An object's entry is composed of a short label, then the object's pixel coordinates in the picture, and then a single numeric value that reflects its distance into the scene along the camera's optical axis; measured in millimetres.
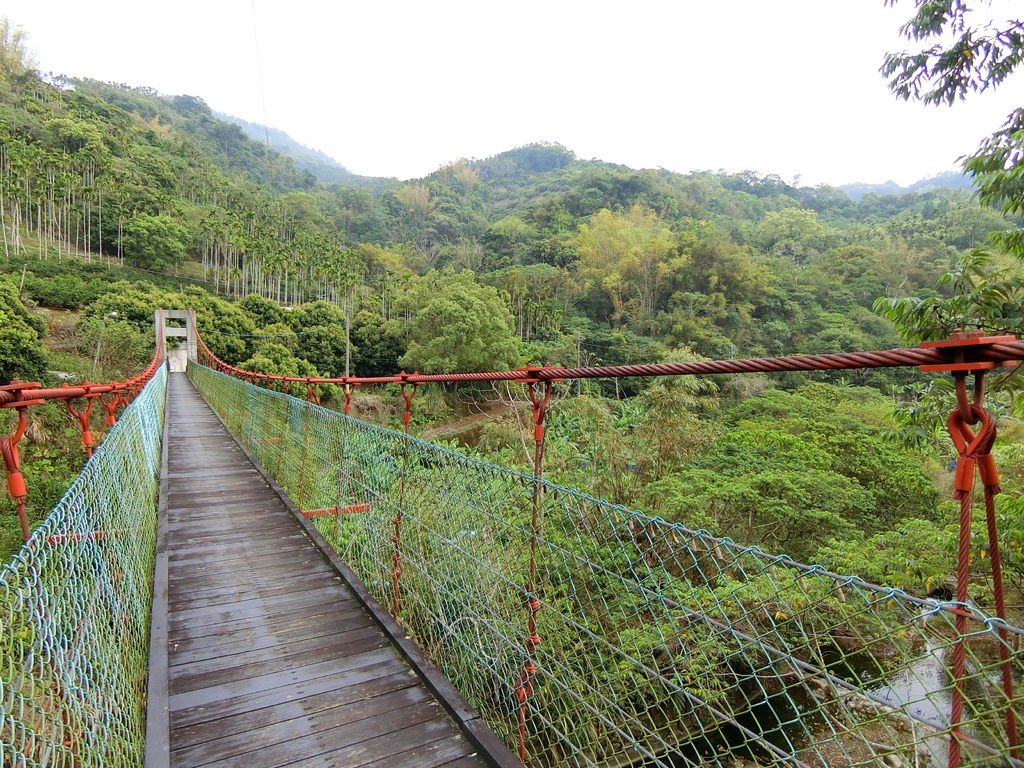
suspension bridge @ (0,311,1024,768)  745
